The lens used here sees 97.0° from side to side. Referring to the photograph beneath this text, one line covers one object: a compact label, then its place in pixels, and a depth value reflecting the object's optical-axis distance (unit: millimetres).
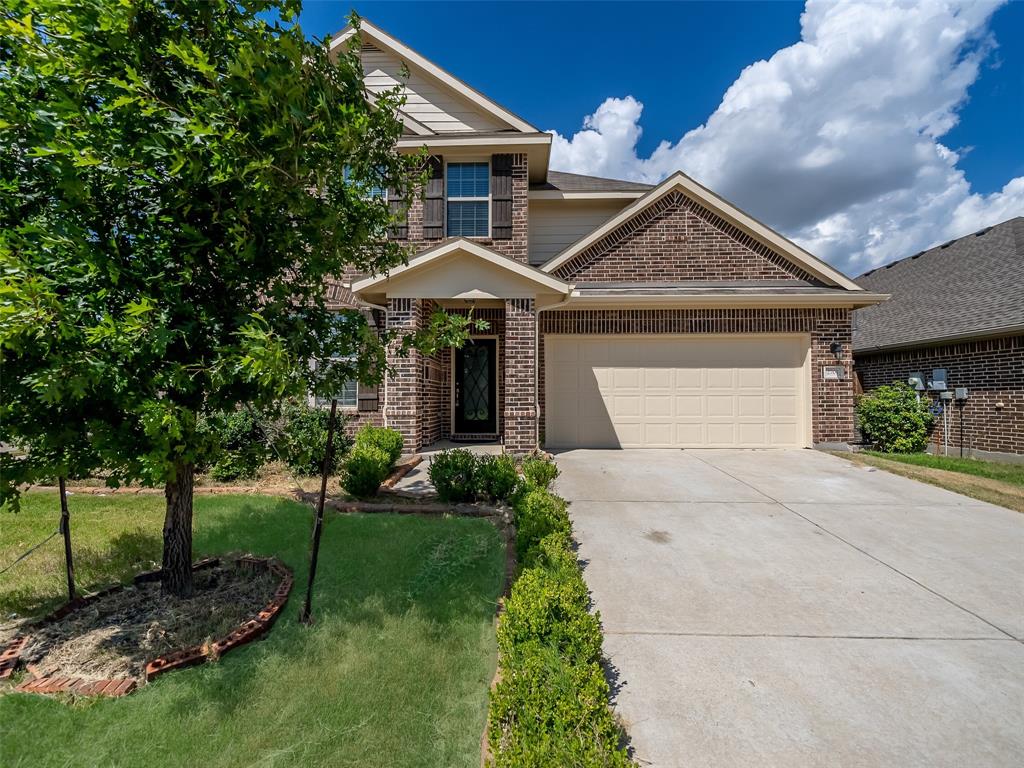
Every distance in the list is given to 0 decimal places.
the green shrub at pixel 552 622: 2504
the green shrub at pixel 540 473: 6086
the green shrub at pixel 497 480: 5715
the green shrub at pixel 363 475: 5699
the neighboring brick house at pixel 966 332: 9078
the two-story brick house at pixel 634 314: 9836
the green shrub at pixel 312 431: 6934
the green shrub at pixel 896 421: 10172
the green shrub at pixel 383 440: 6918
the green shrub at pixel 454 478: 5652
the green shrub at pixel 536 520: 3980
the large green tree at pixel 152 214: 2316
